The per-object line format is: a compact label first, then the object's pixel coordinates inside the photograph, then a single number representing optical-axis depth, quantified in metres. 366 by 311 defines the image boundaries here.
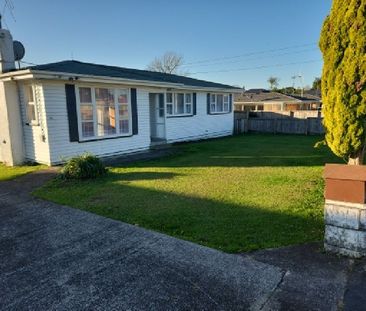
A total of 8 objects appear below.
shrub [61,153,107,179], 7.55
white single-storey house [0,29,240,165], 8.93
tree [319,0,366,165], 3.91
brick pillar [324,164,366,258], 3.28
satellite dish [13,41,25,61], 10.38
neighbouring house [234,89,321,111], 35.28
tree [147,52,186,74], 47.66
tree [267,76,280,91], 65.69
